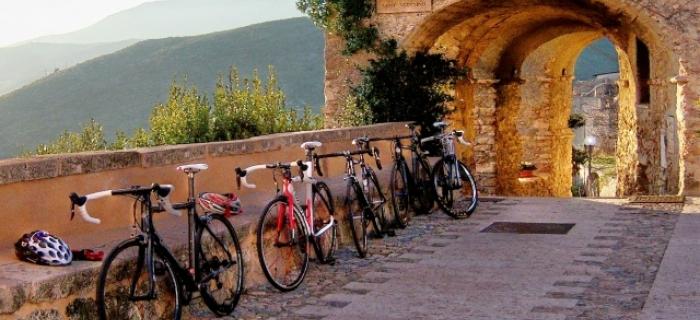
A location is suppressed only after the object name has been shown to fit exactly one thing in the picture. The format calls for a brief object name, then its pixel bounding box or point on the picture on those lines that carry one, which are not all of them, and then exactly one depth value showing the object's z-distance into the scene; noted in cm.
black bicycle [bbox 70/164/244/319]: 513
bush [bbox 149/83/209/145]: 1203
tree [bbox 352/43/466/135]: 1430
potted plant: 2191
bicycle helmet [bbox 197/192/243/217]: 660
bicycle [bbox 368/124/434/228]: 980
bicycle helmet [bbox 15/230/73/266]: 496
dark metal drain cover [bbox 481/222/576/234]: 968
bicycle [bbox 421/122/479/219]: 1056
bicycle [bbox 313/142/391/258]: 820
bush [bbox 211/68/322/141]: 1227
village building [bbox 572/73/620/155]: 3403
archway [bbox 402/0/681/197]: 1427
